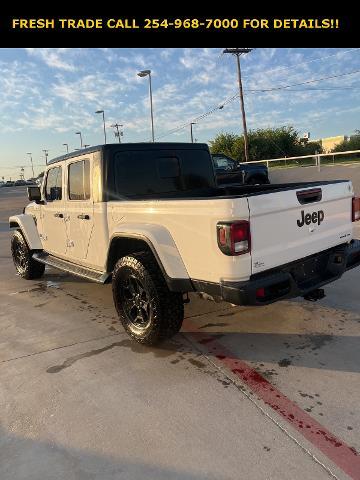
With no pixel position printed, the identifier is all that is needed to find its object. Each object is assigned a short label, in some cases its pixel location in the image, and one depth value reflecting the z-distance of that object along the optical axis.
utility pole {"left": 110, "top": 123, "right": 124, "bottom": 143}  59.41
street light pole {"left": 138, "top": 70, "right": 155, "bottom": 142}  31.25
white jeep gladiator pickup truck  3.01
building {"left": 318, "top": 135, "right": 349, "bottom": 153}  88.62
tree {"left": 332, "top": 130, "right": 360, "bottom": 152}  54.62
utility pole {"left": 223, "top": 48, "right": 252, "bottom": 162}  33.50
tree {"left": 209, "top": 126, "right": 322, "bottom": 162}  50.22
